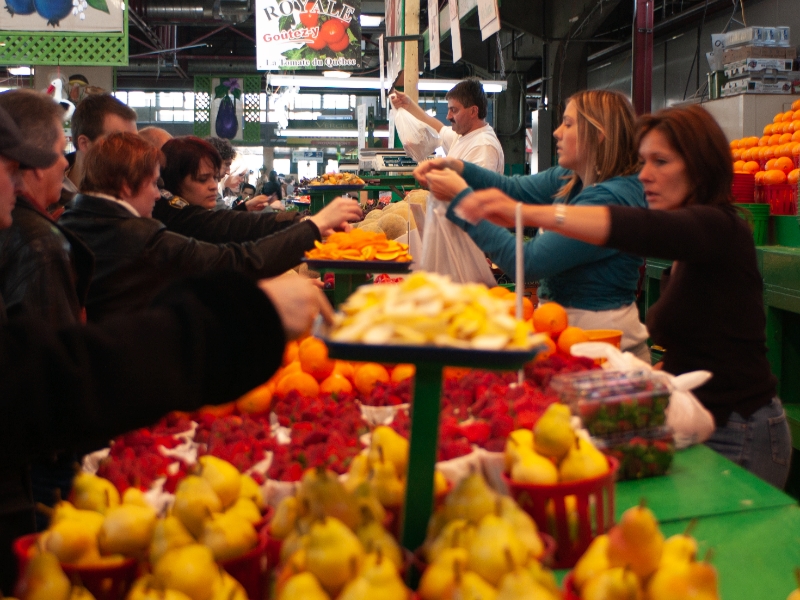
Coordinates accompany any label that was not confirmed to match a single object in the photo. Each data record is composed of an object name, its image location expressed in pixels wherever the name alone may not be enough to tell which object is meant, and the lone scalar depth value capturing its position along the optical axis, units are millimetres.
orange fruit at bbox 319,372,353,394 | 2285
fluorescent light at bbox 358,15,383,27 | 14868
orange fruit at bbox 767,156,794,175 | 4707
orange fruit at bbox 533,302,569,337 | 2621
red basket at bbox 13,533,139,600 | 1121
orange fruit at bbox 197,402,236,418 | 2006
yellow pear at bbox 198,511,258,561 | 1135
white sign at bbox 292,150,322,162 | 29270
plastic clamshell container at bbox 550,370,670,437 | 1771
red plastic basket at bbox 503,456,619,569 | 1361
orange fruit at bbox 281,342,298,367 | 2589
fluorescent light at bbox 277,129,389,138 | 27875
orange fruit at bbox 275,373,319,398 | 2234
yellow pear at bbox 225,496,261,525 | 1236
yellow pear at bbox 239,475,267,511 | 1321
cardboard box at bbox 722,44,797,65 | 6348
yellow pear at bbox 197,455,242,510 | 1245
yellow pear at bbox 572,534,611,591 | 1078
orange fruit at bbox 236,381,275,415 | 2098
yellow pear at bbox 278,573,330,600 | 968
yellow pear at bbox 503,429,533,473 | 1439
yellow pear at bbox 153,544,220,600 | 1007
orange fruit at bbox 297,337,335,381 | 2387
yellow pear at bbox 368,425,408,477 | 1385
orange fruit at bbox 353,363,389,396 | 2293
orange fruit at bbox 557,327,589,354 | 2527
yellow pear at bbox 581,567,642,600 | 980
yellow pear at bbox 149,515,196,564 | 1103
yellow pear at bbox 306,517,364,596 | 1004
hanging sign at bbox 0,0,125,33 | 7808
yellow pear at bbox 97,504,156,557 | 1150
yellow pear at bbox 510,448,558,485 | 1370
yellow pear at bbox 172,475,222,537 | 1174
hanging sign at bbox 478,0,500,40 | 4449
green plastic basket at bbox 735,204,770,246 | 4637
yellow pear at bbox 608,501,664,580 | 1030
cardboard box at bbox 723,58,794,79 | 6375
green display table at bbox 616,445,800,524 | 1704
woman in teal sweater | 2789
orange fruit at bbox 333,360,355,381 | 2449
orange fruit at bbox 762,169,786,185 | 4645
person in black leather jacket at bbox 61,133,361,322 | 2834
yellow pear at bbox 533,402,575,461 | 1428
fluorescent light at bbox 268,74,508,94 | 9727
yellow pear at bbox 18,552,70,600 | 1029
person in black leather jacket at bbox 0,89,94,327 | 2033
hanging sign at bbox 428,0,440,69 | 6133
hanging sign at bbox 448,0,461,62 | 5125
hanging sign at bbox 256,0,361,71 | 9703
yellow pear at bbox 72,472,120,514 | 1268
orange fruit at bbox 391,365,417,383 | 2332
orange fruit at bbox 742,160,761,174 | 5016
